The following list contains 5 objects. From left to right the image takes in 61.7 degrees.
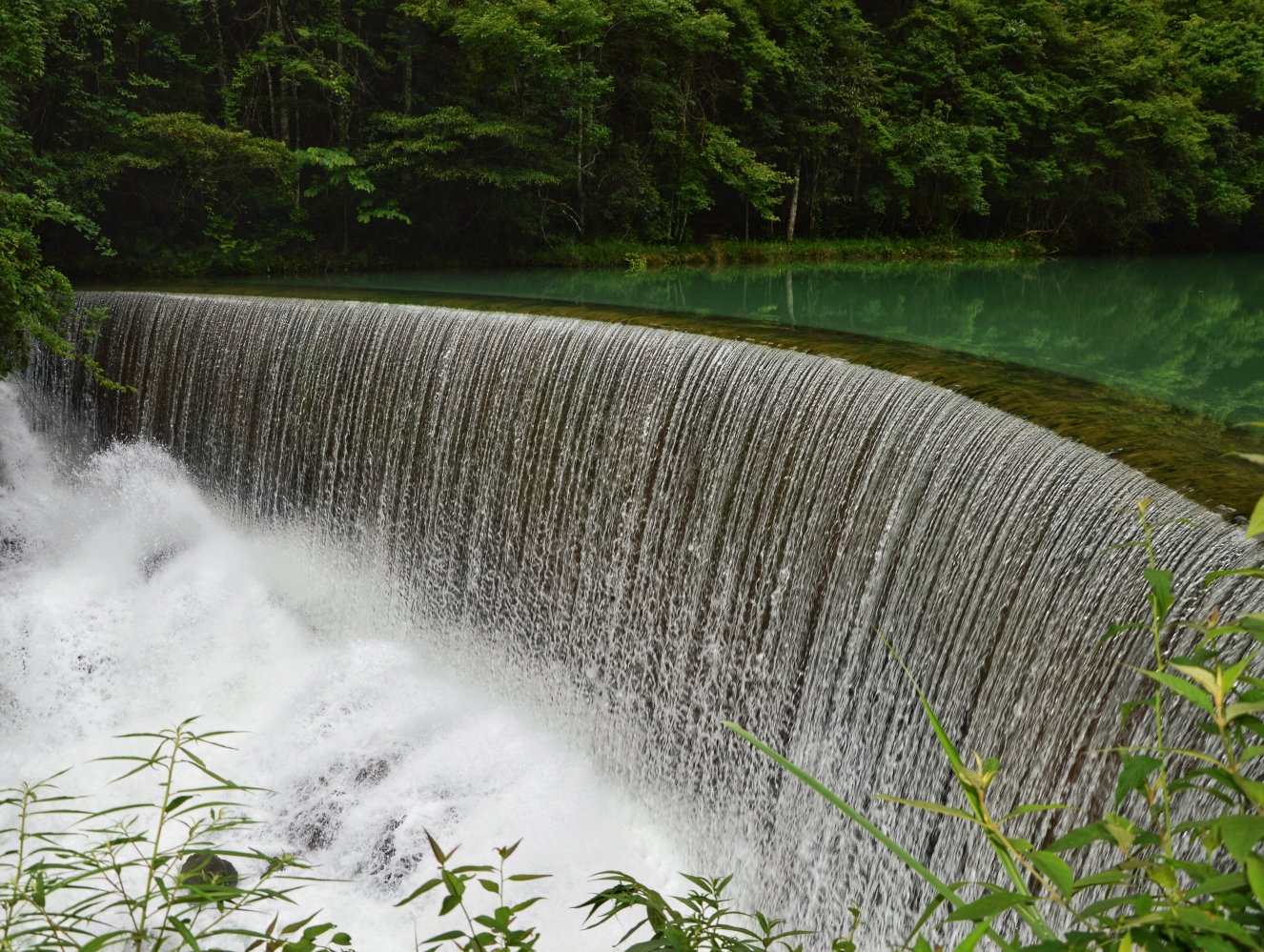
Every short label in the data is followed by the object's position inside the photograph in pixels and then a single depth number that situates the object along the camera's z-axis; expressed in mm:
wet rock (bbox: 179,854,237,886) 5498
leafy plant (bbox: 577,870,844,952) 4650
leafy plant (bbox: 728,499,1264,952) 2708
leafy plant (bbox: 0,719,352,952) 4916
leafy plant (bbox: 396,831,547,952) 4658
